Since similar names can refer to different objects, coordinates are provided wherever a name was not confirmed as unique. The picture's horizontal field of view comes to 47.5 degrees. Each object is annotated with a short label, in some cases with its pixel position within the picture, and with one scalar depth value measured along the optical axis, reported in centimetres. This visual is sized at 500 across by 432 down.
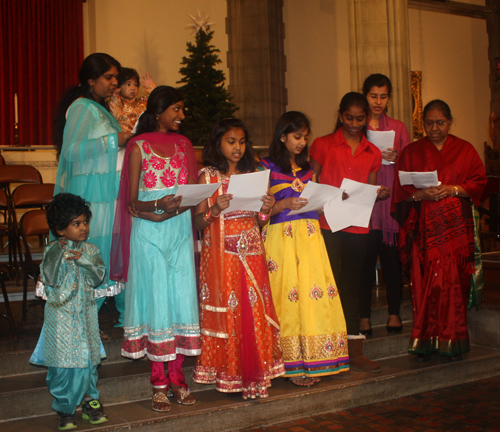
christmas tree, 764
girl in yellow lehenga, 315
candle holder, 796
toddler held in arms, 422
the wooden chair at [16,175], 607
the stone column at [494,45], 1241
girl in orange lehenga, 288
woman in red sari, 362
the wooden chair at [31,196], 566
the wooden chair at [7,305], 351
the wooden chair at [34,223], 490
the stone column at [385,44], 664
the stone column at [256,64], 945
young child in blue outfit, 266
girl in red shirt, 340
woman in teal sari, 325
